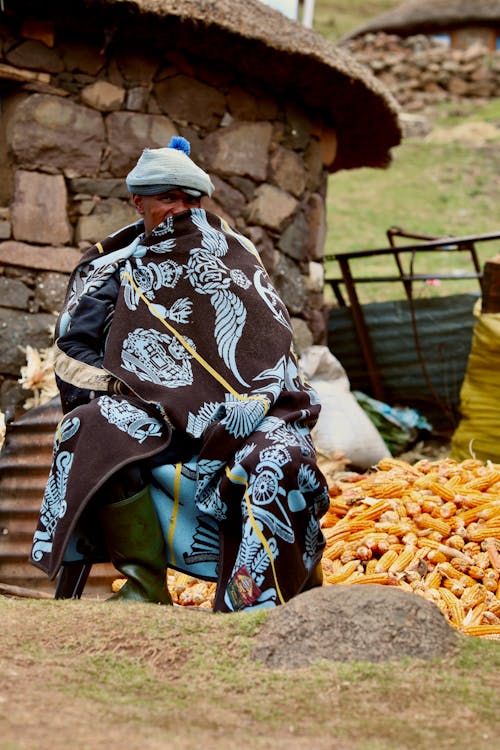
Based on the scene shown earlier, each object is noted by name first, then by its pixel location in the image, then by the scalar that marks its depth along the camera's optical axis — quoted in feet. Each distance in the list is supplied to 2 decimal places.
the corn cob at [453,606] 12.52
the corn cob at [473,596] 12.98
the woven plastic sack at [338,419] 20.67
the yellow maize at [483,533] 14.30
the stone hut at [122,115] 19.03
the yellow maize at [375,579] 13.15
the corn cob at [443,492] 15.39
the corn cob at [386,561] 13.67
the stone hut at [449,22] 93.71
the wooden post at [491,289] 20.21
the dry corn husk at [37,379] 18.42
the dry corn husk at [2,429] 16.86
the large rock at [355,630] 7.59
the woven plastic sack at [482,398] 20.27
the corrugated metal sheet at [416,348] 25.70
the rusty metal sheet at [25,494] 14.87
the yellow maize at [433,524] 14.52
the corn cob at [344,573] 13.43
